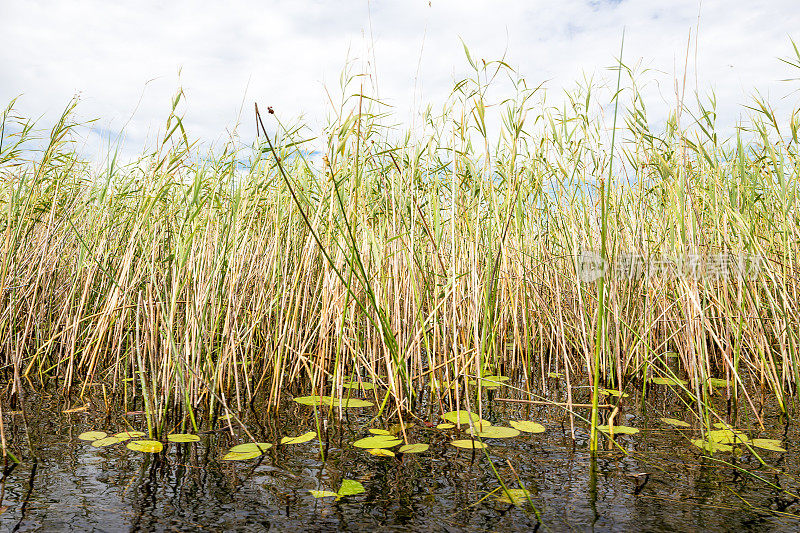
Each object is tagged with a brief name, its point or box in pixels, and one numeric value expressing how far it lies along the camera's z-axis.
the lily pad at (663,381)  2.22
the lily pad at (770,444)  1.49
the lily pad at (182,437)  1.52
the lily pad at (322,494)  1.17
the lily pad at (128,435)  1.54
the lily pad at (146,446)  1.44
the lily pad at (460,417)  1.71
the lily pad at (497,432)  1.57
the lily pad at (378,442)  1.49
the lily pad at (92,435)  1.54
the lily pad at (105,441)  1.49
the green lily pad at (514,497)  1.16
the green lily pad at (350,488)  1.18
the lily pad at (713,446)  1.47
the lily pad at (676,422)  1.74
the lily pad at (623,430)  1.63
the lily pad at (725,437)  1.56
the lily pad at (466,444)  1.51
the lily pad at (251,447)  1.45
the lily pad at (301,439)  1.54
